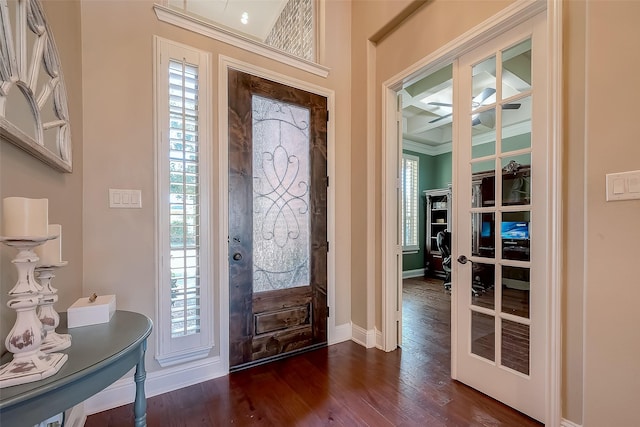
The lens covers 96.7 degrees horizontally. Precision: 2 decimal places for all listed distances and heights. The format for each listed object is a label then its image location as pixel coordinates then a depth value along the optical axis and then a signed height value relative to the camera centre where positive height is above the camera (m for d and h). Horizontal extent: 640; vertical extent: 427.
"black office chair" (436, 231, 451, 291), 5.09 -0.67
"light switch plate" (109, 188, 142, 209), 1.80 +0.09
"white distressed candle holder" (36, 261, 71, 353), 0.92 -0.35
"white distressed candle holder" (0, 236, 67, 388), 0.75 -0.33
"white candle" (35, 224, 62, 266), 1.00 -0.14
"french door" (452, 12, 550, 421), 1.63 -0.06
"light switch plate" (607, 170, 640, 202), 1.17 +0.11
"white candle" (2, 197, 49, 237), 0.78 -0.01
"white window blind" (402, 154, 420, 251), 5.82 +0.15
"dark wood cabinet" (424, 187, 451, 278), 5.63 -0.27
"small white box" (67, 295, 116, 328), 1.13 -0.41
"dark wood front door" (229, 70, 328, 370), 2.21 -0.07
